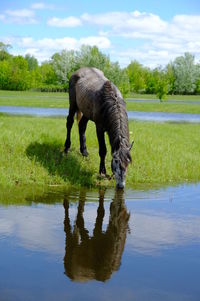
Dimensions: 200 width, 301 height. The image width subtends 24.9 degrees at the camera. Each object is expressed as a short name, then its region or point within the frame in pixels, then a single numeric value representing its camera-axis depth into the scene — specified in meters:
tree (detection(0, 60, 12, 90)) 115.00
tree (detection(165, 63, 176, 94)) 99.27
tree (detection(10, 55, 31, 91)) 113.12
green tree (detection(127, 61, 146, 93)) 121.72
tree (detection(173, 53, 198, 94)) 106.44
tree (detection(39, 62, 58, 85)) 115.75
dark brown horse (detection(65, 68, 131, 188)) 9.27
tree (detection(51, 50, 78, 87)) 102.81
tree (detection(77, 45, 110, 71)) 76.94
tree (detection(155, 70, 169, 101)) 57.84
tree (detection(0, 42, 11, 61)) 145.25
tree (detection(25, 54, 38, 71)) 175.20
